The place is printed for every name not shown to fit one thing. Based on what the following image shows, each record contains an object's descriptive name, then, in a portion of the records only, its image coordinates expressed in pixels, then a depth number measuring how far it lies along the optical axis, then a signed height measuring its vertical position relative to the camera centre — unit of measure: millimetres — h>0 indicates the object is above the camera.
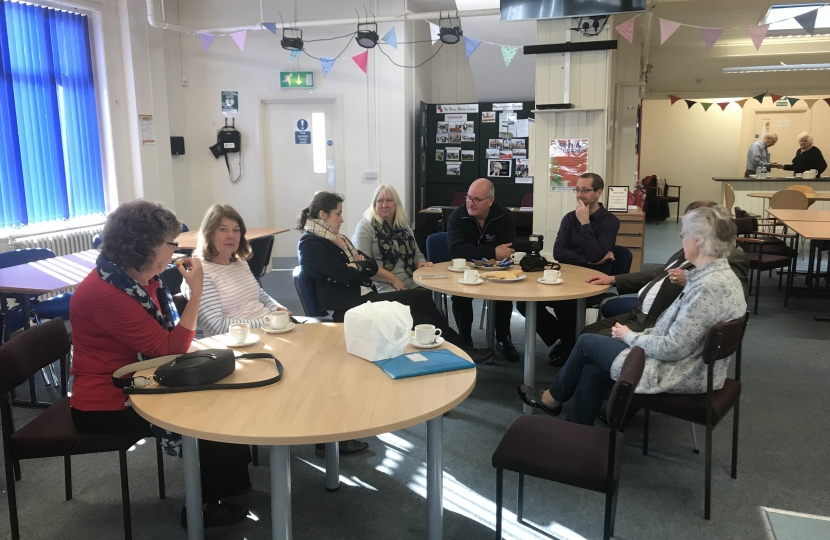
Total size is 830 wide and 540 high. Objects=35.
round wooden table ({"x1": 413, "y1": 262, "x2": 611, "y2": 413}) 3070 -689
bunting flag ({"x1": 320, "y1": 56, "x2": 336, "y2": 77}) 7207 +1062
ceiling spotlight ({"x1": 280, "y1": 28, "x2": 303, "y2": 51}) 6551 +1189
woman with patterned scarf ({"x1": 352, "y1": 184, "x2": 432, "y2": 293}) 4102 -538
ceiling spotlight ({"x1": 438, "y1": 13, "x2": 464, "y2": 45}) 6064 +1166
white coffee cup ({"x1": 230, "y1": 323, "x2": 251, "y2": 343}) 2270 -633
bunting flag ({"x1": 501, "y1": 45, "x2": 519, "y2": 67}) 5784 +950
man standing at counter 10297 -63
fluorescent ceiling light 10537 +1416
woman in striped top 2783 -530
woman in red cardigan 1993 -512
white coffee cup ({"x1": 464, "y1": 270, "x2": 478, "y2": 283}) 3367 -651
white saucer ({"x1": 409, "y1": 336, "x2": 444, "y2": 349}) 2229 -669
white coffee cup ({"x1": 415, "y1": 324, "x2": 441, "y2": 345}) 2240 -639
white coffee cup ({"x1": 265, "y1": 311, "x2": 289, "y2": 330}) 2486 -645
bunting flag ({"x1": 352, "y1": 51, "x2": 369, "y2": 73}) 7039 +1093
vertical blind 5434 +376
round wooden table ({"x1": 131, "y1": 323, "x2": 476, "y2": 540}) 1607 -690
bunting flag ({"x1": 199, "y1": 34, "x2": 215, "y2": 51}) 6894 +1302
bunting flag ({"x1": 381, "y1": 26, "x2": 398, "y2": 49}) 6203 +1167
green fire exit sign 7473 +924
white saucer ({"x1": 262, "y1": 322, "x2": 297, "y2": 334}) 2473 -681
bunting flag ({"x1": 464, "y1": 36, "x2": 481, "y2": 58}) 5922 +1043
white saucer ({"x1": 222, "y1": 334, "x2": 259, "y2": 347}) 2246 -664
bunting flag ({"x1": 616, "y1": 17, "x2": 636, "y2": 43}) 5027 +995
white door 7652 +18
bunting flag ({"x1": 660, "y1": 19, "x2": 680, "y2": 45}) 5227 +1044
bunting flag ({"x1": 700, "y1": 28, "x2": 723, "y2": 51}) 5316 +987
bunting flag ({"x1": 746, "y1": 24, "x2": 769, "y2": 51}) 5012 +955
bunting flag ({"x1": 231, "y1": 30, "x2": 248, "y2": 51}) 6648 +1263
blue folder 1973 -672
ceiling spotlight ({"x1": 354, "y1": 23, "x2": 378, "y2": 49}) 6207 +1181
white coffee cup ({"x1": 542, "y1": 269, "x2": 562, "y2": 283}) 3332 -645
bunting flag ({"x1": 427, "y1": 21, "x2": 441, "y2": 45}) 6359 +1265
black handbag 1854 -648
